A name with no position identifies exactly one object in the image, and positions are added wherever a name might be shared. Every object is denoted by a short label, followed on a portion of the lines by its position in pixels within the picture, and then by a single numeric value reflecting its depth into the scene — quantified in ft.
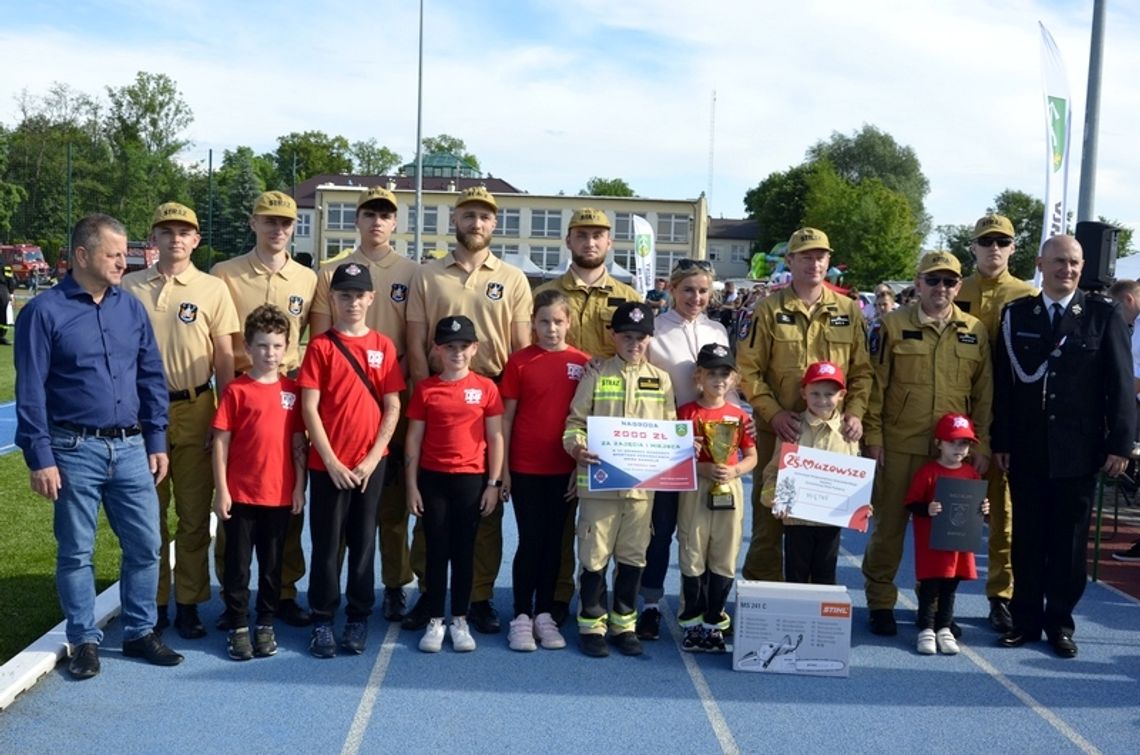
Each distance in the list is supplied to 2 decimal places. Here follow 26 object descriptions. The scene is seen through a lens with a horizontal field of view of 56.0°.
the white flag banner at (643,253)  85.51
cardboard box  18.51
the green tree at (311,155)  354.13
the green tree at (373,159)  366.84
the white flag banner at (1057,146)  38.04
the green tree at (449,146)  405.35
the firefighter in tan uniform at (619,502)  19.08
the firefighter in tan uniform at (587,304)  20.70
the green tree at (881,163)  281.33
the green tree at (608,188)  403.75
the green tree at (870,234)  217.97
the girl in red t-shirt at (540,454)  19.52
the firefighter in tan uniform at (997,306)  21.68
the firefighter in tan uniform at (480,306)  20.17
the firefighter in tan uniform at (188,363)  18.88
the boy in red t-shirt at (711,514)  19.40
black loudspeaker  26.09
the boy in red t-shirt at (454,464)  19.04
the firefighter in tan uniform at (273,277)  19.85
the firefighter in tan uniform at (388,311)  20.53
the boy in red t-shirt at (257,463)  18.39
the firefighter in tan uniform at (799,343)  20.24
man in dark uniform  19.60
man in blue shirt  16.16
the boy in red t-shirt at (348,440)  18.58
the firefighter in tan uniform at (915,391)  20.48
